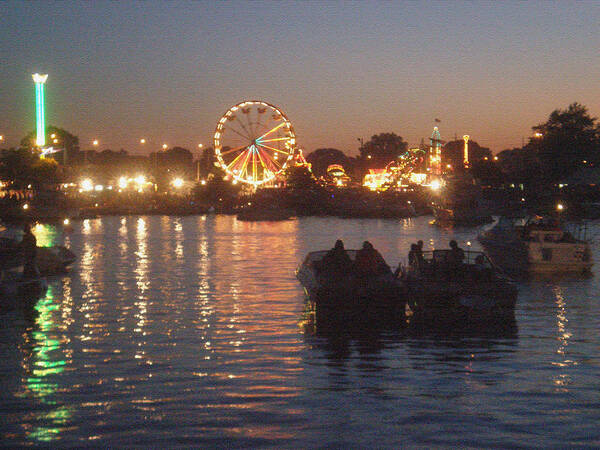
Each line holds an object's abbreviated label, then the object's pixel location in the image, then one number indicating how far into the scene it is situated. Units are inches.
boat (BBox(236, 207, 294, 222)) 3618.9
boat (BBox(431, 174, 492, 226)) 3255.4
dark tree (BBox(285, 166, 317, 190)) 5305.1
